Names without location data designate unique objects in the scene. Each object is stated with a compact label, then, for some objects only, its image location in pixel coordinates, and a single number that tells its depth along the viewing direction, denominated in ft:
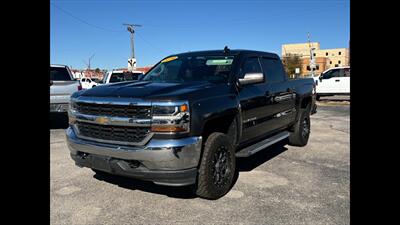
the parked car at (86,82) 88.27
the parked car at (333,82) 59.72
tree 262.67
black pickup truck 11.58
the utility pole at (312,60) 84.23
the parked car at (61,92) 30.25
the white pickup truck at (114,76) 48.52
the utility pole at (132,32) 120.57
